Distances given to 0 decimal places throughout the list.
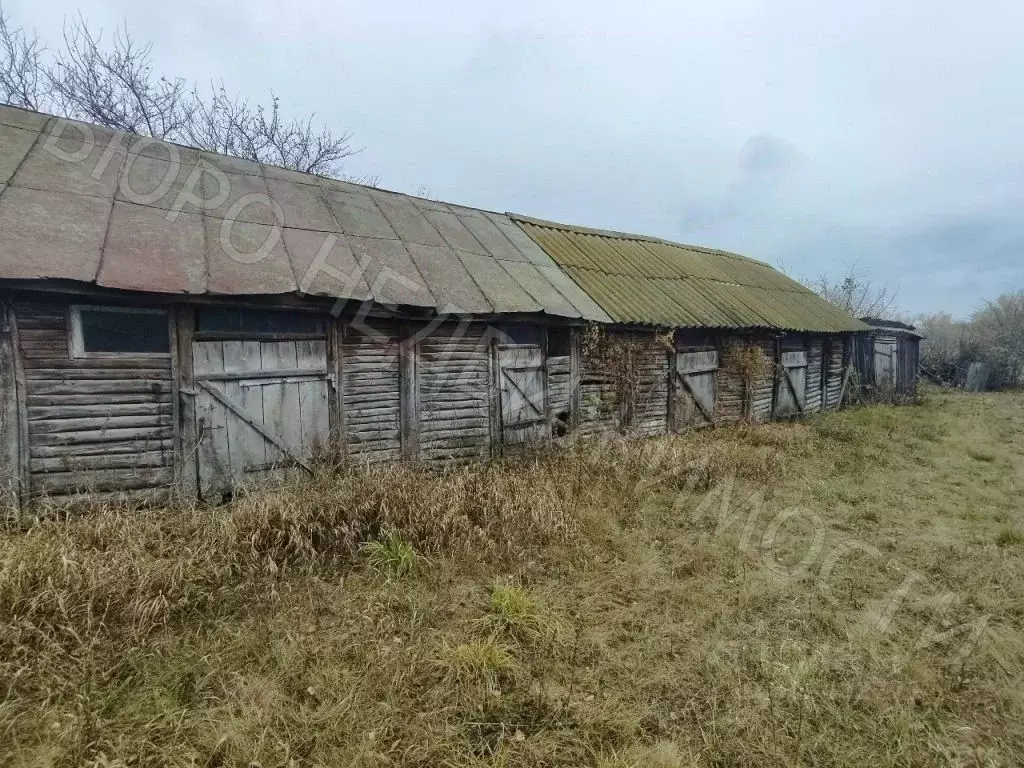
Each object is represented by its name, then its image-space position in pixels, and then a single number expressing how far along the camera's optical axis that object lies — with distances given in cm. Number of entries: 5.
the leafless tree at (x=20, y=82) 1159
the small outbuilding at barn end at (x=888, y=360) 1677
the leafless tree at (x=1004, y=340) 2048
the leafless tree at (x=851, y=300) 3000
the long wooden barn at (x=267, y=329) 482
